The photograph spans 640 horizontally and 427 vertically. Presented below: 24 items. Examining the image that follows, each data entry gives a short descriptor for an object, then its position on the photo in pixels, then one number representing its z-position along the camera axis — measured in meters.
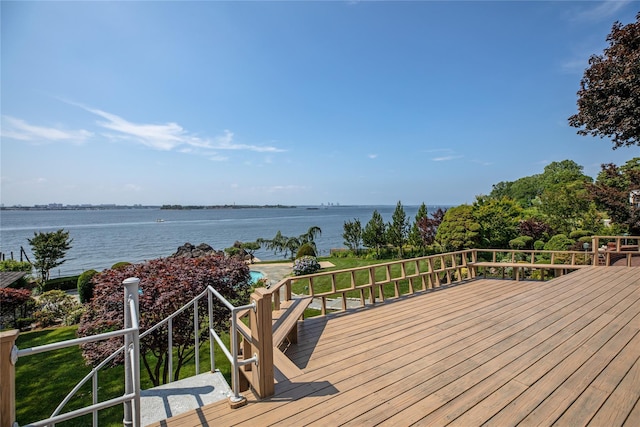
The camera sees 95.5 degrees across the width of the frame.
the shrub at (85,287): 14.10
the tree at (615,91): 7.26
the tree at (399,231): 21.69
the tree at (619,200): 12.90
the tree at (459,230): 15.59
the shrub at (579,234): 15.38
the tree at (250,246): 27.32
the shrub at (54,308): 11.95
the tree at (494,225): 16.81
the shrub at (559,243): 14.61
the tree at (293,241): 27.25
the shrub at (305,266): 15.23
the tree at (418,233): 21.19
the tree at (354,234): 25.81
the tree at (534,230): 17.92
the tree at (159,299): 5.16
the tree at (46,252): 19.97
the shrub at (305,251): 20.78
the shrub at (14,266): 17.30
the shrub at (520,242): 16.38
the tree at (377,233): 22.88
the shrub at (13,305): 10.69
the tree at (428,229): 20.70
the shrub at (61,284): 17.55
